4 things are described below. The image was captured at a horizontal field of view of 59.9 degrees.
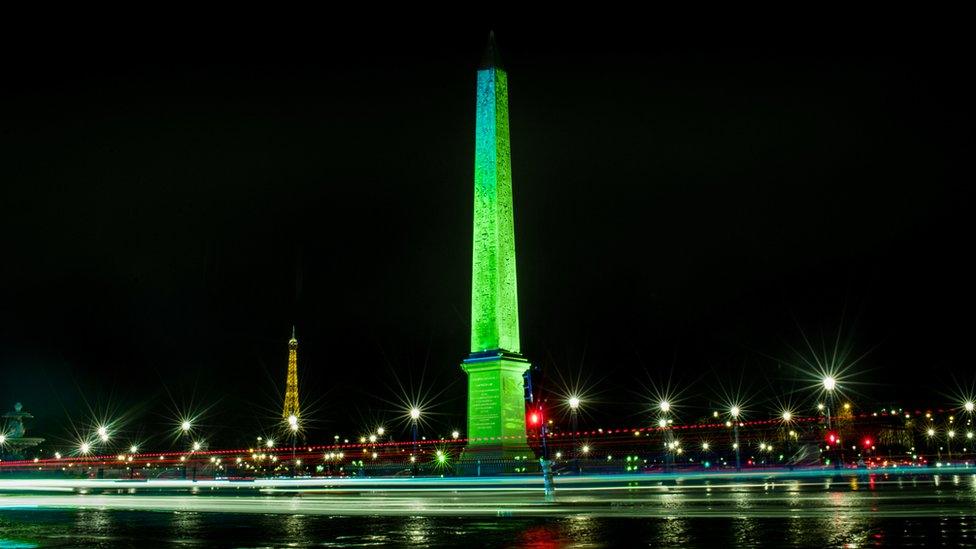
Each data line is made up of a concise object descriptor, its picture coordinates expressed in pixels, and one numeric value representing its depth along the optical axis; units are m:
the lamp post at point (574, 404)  40.17
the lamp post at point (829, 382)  31.88
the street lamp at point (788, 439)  63.00
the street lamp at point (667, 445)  43.97
